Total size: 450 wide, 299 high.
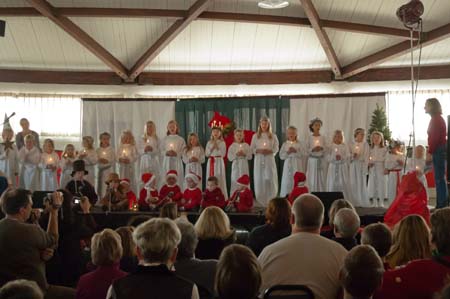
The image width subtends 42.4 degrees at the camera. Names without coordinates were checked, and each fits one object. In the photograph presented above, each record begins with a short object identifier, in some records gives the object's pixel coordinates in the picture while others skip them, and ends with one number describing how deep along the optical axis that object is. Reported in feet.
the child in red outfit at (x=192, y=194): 30.94
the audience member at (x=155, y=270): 8.89
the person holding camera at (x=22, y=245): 13.33
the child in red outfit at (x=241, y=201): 29.84
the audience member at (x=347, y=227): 12.91
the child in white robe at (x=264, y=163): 35.50
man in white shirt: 10.11
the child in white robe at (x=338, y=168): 34.78
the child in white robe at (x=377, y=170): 34.81
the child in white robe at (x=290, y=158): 35.37
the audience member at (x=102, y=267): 11.18
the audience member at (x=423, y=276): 9.62
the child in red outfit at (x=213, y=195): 30.48
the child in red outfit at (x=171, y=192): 31.14
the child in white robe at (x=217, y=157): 35.96
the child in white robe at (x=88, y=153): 35.94
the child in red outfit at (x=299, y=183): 31.11
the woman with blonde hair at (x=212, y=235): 14.11
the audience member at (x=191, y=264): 11.17
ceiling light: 33.17
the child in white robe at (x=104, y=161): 36.52
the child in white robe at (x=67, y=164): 36.06
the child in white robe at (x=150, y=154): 36.73
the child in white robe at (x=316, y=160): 35.14
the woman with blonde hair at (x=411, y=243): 10.95
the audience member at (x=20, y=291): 6.66
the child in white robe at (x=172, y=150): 36.47
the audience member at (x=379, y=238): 11.75
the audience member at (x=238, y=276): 8.06
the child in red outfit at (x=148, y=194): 31.19
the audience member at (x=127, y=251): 13.16
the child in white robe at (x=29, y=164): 36.32
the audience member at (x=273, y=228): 14.51
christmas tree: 38.11
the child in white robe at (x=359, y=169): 34.88
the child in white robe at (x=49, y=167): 36.17
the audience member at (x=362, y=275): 8.60
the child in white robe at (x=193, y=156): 35.60
